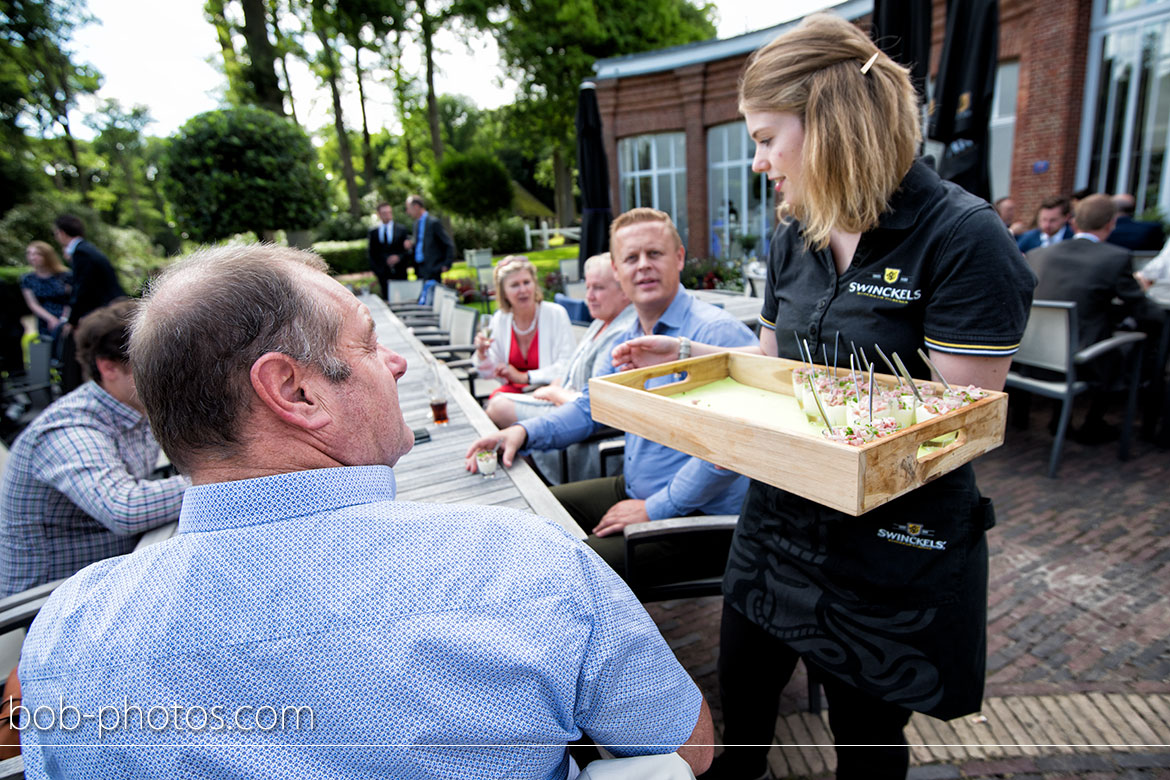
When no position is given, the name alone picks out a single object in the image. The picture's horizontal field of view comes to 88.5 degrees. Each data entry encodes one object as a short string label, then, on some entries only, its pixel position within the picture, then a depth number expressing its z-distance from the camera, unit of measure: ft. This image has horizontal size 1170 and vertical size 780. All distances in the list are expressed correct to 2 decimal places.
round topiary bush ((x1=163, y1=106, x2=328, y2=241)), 27.09
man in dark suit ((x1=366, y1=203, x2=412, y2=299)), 35.06
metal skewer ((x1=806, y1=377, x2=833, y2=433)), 4.09
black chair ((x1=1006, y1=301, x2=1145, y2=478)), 13.47
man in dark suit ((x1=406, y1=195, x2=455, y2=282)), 32.42
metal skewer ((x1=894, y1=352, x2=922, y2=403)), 4.37
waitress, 4.27
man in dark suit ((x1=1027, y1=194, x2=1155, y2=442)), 14.48
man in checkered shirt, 6.70
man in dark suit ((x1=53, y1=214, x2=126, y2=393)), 20.03
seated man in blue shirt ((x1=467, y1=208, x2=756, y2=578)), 7.54
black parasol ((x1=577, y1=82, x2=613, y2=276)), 23.88
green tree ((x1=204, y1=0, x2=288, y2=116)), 39.42
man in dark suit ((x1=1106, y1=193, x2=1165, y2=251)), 23.18
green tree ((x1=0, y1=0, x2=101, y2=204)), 52.90
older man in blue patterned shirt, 2.52
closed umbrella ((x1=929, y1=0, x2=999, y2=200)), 13.47
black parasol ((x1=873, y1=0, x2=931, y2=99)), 12.91
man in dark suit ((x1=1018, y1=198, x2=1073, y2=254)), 22.25
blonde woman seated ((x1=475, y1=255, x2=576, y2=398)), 14.93
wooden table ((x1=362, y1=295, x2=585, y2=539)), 7.24
